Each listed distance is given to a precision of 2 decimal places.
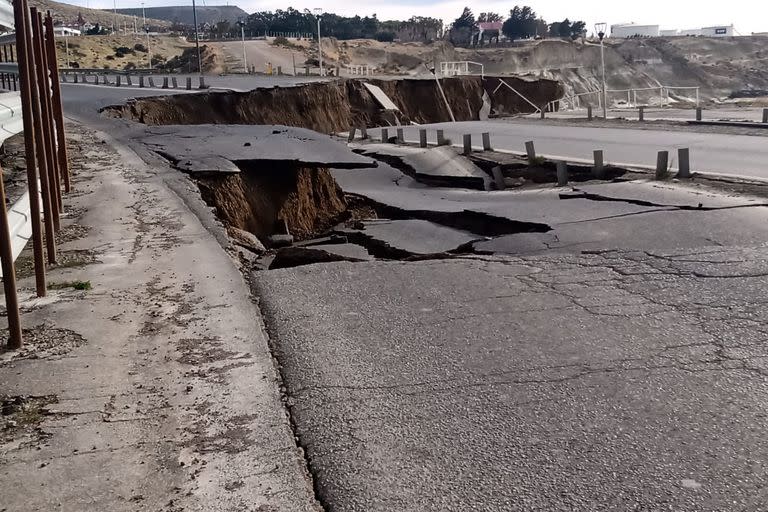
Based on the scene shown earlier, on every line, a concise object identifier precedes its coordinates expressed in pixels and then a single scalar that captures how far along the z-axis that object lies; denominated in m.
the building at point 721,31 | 138.35
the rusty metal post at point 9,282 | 5.02
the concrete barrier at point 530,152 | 17.86
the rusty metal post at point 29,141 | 5.95
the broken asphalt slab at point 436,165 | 17.47
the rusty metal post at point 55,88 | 10.05
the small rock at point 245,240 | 9.92
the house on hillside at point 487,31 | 149.49
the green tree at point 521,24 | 169.50
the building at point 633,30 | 154.12
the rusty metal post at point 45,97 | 8.04
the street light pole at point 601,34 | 30.64
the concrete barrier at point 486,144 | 21.05
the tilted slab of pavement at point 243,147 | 14.26
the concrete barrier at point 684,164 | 13.48
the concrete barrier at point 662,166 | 13.58
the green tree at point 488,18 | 176.00
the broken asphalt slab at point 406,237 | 9.77
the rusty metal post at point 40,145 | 6.46
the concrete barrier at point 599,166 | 15.48
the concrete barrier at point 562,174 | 15.31
